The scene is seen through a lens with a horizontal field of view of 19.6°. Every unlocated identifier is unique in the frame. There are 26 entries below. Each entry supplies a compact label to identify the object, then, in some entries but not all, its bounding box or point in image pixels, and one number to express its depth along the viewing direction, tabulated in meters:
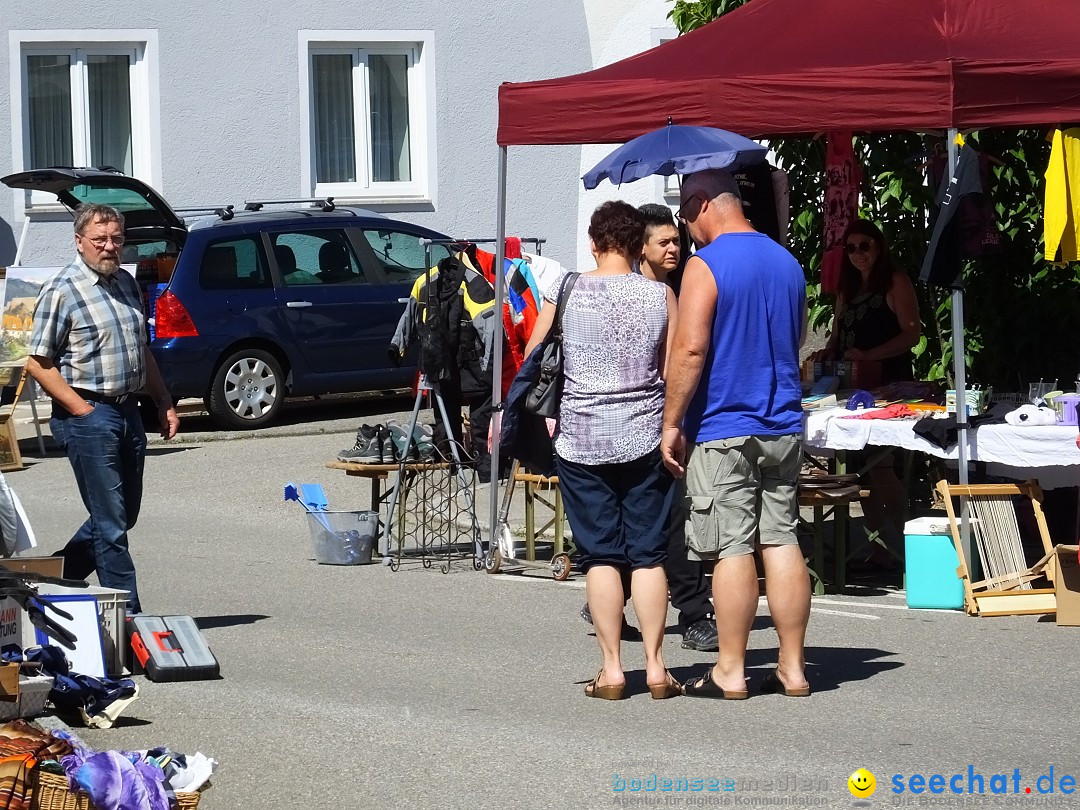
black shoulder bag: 12.86
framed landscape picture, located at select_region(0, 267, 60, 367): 27.16
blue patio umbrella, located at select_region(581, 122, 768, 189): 14.74
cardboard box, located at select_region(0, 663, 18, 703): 10.91
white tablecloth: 15.43
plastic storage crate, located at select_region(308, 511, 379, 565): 18.38
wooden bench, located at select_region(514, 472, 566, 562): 18.24
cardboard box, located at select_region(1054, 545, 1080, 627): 14.75
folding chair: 15.28
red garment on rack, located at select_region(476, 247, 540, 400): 18.75
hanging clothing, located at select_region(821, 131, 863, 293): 20.26
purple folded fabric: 8.82
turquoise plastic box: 15.67
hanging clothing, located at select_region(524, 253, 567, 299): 19.07
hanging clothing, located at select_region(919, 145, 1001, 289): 15.43
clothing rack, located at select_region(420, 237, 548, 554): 17.47
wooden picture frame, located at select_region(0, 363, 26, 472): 25.05
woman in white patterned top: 11.93
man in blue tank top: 11.73
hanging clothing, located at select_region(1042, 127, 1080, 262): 15.96
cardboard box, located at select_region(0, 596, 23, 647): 11.72
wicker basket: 8.70
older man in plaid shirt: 13.66
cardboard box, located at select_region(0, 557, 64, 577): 13.56
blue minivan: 27.23
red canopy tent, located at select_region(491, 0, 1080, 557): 15.28
